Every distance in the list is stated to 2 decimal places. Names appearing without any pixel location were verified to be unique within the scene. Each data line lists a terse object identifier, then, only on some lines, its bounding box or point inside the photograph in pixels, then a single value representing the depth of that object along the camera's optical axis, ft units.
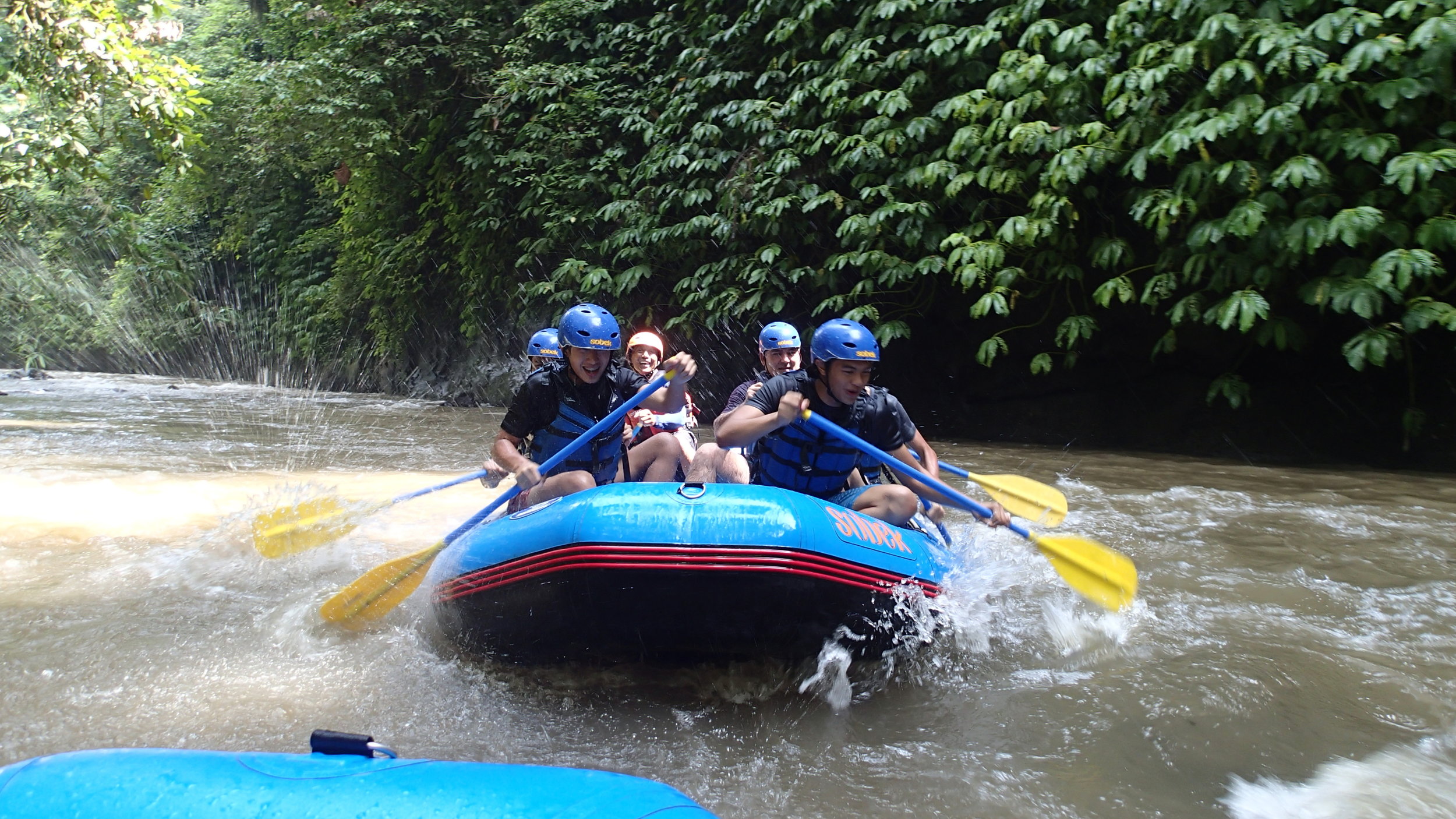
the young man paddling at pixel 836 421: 12.19
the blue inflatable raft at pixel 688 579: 9.61
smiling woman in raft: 17.89
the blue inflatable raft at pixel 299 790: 4.52
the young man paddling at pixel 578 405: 13.08
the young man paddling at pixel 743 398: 14.40
